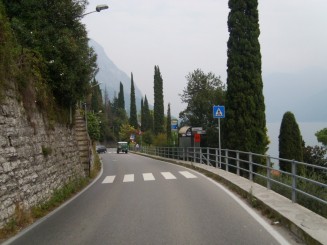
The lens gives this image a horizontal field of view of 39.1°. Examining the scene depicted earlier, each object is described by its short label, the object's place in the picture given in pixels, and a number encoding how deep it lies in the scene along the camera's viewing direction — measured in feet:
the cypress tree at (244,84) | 85.20
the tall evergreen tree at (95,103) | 310.68
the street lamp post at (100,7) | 61.82
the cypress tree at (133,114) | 347.15
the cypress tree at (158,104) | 261.44
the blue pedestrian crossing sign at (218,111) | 72.33
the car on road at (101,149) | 245.49
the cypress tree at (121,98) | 423.64
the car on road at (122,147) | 243.73
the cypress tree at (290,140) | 100.78
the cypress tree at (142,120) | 336.70
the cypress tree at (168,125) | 225.46
